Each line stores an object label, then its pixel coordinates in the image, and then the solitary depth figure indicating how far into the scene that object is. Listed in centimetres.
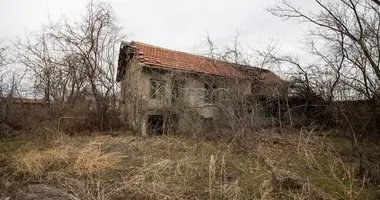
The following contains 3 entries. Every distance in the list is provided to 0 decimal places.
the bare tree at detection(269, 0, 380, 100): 930
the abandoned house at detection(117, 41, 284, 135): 895
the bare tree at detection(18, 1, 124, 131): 1447
